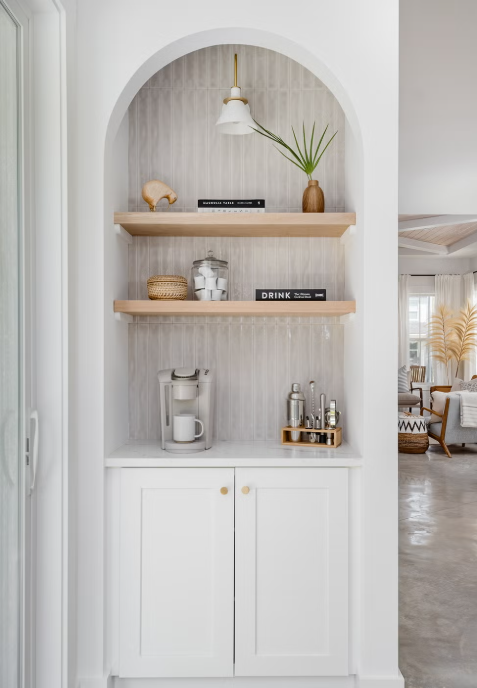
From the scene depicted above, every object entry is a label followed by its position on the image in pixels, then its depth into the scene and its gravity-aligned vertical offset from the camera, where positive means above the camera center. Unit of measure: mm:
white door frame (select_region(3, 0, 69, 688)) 1952 +45
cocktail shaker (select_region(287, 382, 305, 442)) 2441 -239
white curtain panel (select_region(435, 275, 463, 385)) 10500 +1084
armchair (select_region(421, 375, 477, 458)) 6949 -937
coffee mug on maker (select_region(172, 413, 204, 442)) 2297 -302
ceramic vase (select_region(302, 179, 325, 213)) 2377 +645
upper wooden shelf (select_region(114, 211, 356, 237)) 2232 +524
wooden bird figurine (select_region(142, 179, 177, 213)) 2371 +673
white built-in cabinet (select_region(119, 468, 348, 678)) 2146 -822
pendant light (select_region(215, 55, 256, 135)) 2371 +992
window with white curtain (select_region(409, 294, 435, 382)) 10617 +460
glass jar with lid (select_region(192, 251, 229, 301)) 2359 +308
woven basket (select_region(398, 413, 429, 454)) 6965 -992
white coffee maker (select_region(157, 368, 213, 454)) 2336 -185
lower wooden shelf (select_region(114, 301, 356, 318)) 2222 +181
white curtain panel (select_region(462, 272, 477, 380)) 9992 +1017
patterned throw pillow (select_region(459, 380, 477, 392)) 7747 -448
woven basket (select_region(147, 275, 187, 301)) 2312 +265
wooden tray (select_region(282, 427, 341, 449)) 2340 -363
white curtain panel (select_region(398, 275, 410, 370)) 10516 +675
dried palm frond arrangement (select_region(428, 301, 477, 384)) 9773 +338
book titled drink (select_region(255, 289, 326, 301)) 2268 +236
